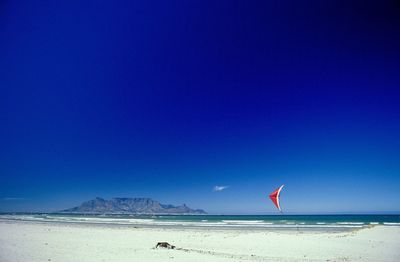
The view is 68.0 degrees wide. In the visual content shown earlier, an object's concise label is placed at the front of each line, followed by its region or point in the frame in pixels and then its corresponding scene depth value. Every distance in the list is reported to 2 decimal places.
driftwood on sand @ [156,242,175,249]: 14.23
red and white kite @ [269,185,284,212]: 15.00
